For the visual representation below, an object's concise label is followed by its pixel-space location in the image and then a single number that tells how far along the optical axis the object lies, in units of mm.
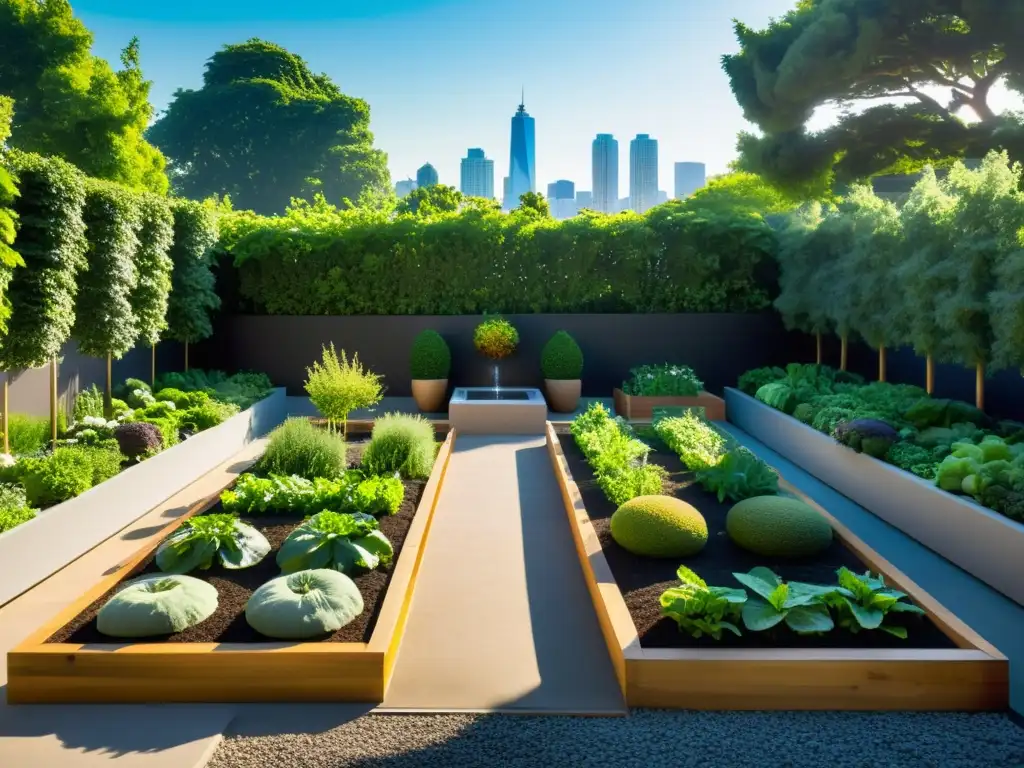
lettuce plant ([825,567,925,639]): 3545
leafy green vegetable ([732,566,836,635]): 3469
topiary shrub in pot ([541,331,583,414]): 11273
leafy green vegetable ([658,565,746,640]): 3505
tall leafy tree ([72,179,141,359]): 7660
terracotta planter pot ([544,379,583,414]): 11258
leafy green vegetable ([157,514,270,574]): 4426
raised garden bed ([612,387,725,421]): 10492
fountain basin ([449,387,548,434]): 9859
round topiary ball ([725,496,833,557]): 4668
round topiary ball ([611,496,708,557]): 4648
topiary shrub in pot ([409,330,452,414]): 11391
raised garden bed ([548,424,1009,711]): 3240
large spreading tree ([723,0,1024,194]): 9453
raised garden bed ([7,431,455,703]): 3312
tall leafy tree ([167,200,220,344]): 10344
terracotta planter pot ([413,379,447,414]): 11367
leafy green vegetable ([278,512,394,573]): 4363
